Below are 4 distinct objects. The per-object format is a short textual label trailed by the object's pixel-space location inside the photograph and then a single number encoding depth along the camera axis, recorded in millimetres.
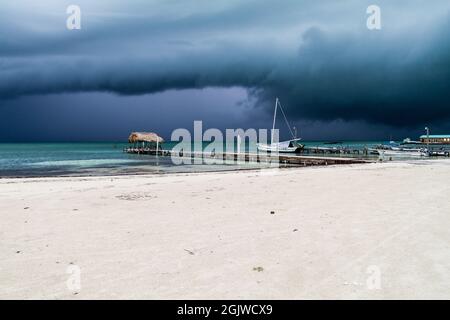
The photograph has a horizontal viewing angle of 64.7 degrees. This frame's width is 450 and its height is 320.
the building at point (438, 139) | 122562
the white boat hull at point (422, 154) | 50019
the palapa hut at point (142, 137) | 85938
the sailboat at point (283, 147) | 72256
